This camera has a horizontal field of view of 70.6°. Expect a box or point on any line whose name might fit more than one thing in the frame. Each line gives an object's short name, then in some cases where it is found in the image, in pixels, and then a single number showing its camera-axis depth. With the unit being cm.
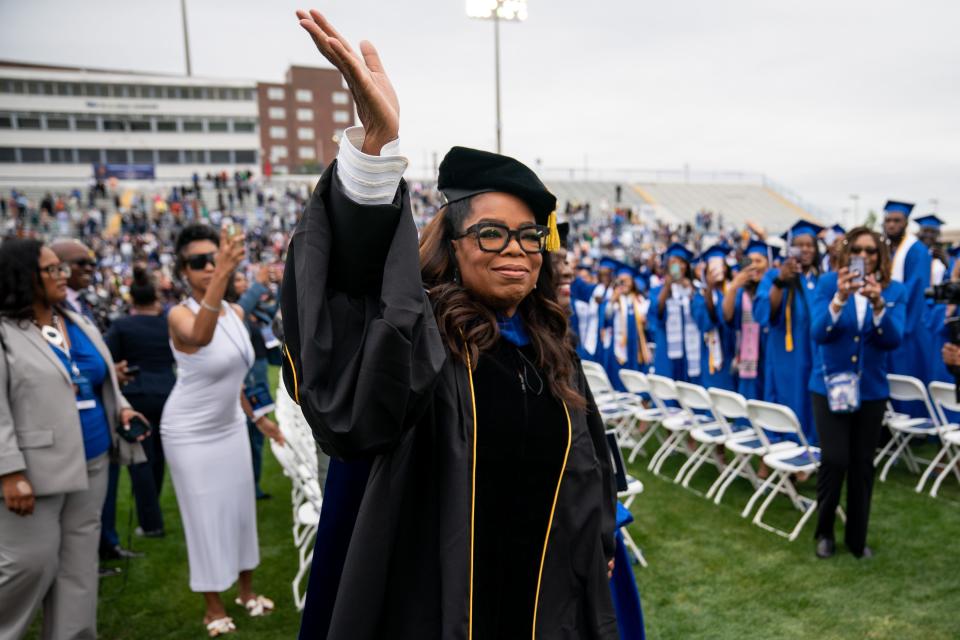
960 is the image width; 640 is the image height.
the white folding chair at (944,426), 501
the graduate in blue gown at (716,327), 703
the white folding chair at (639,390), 655
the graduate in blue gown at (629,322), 877
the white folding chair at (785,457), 465
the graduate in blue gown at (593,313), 1008
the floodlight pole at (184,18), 4084
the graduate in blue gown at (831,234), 793
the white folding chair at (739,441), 507
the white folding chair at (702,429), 552
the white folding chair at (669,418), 608
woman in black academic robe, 132
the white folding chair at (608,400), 680
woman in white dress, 353
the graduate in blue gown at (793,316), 594
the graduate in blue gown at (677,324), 780
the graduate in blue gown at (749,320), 645
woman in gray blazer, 279
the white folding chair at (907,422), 520
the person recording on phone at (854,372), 400
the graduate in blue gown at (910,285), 607
